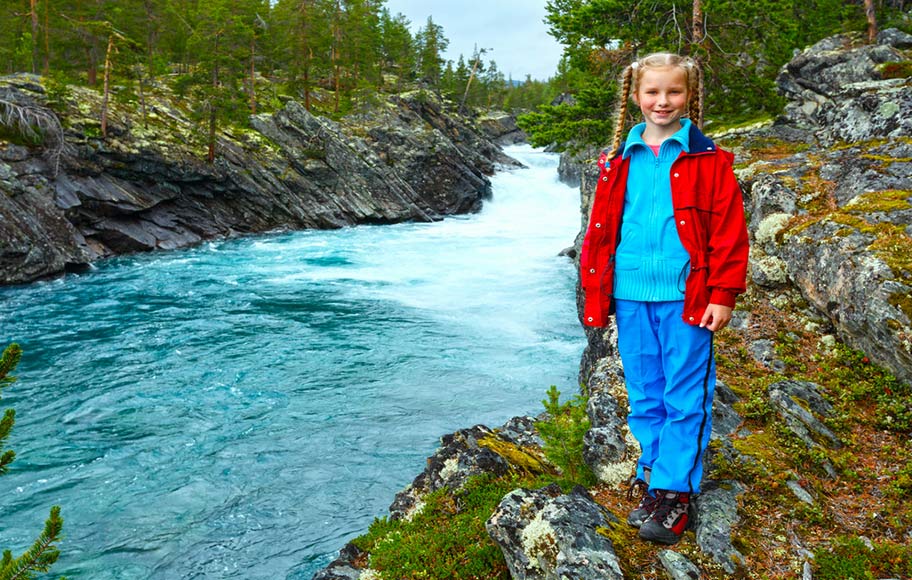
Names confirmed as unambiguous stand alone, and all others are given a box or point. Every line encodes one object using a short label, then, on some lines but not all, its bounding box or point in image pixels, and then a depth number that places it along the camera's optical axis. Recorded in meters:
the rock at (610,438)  5.24
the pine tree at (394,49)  69.50
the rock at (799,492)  4.43
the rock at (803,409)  5.38
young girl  3.59
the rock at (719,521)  3.78
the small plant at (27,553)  3.23
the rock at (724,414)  5.32
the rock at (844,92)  10.59
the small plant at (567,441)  5.67
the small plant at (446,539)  4.64
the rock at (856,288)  5.90
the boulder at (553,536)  3.74
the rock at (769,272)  8.67
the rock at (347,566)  5.41
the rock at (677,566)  3.66
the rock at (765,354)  7.02
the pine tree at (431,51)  79.25
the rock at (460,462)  6.12
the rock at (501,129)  89.88
